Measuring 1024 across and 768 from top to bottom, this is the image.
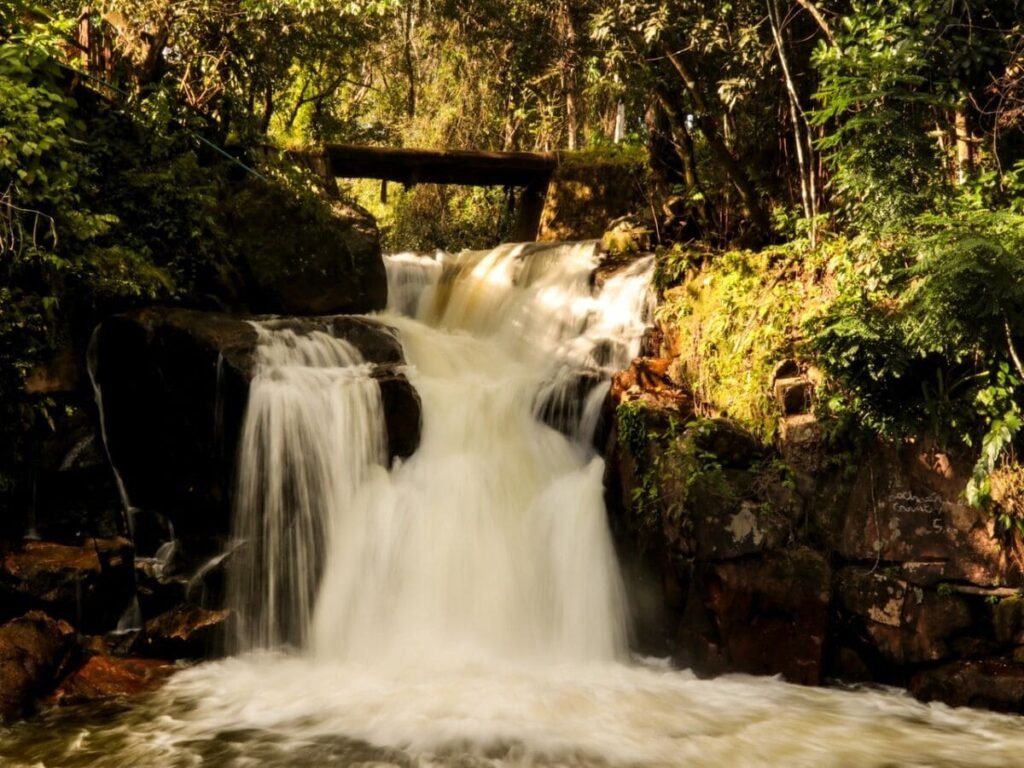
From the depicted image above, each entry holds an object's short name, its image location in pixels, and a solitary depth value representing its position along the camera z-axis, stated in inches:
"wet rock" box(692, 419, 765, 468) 274.1
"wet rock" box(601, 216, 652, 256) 436.5
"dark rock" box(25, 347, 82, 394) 298.2
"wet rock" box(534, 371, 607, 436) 335.0
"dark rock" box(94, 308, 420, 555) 303.6
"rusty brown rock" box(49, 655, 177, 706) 233.5
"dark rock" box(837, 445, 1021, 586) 240.5
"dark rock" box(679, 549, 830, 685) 249.0
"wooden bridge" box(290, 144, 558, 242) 563.8
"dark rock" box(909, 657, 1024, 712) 225.6
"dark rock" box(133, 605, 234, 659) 268.7
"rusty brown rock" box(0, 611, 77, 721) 222.4
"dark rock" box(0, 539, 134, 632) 259.8
